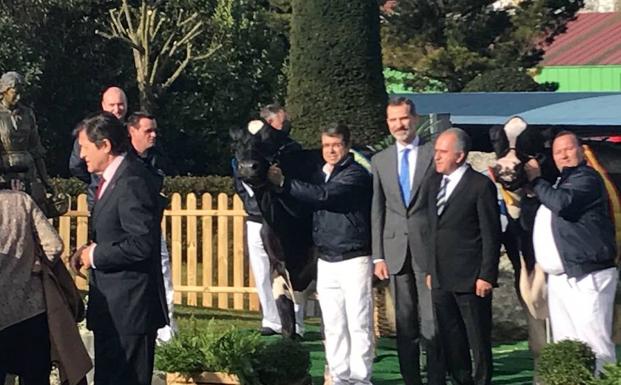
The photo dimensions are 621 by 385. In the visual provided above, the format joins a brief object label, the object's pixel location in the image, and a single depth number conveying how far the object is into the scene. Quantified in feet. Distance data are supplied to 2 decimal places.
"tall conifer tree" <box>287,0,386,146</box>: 65.41
